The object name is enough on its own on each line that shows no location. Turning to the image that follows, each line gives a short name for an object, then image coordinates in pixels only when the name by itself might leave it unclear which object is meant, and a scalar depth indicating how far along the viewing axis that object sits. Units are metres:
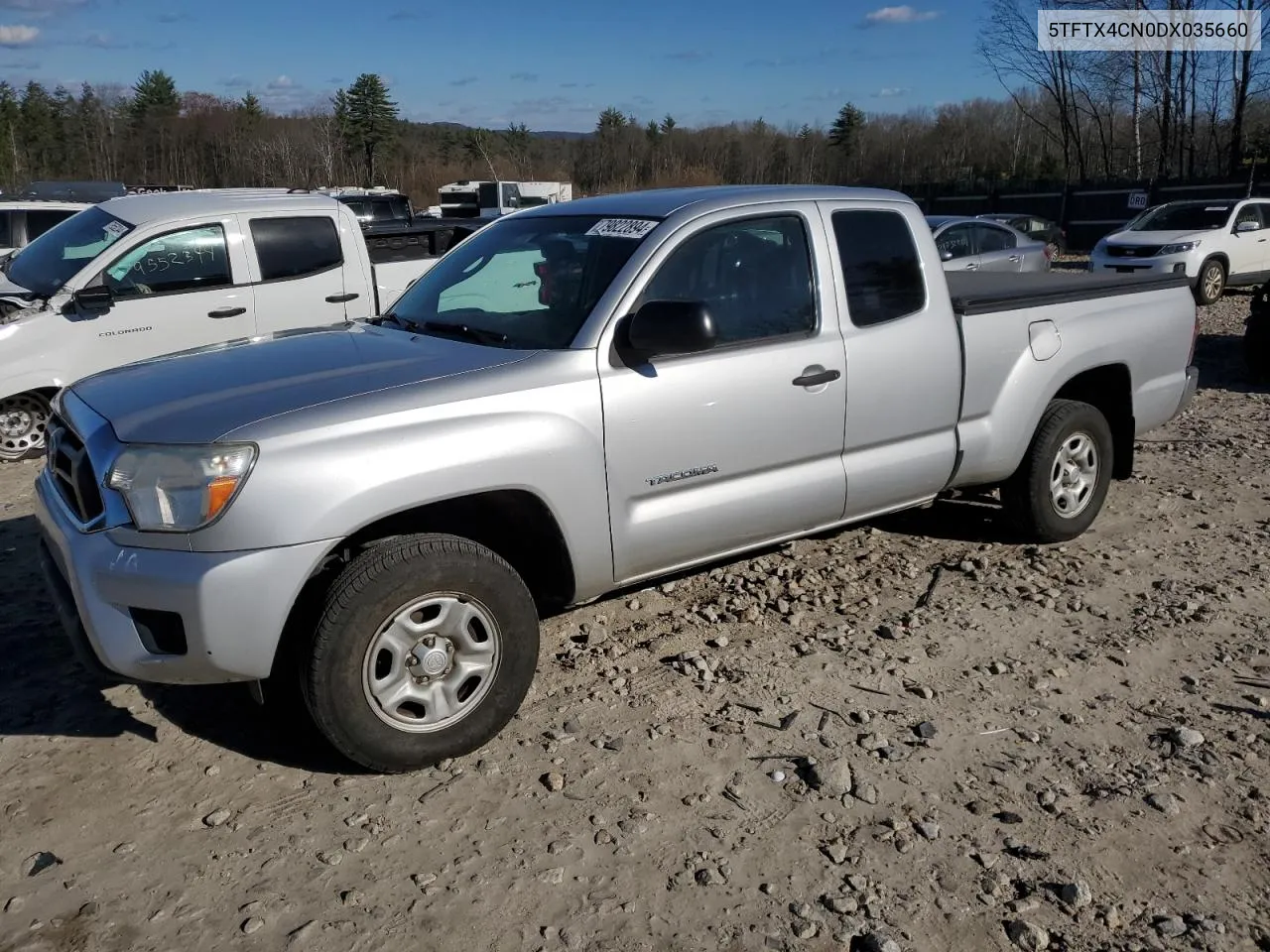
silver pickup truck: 3.16
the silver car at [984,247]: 14.98
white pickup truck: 7.41
